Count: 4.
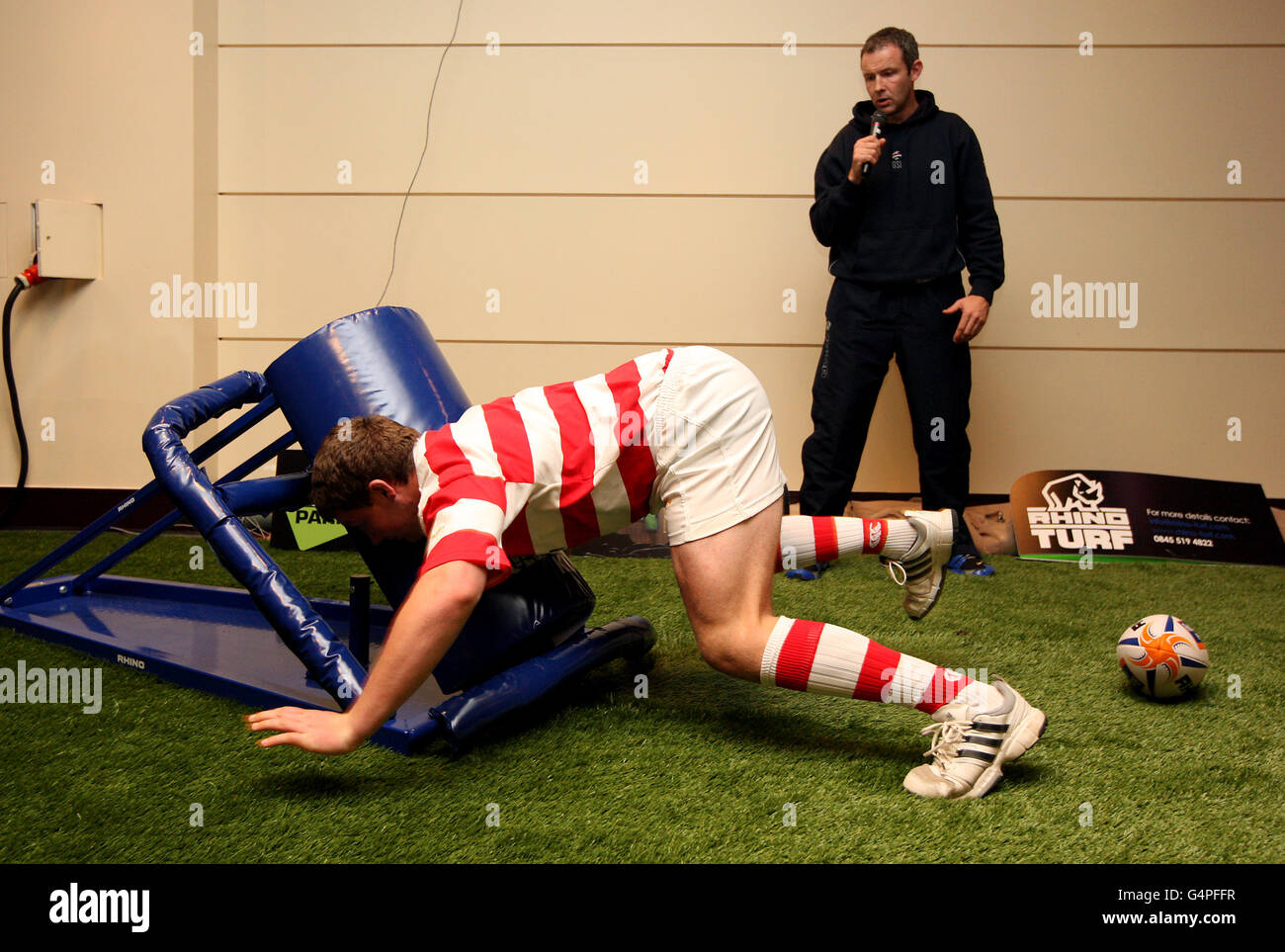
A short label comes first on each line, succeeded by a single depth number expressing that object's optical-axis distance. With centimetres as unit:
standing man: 302
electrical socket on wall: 351
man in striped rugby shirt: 146
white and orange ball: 185
